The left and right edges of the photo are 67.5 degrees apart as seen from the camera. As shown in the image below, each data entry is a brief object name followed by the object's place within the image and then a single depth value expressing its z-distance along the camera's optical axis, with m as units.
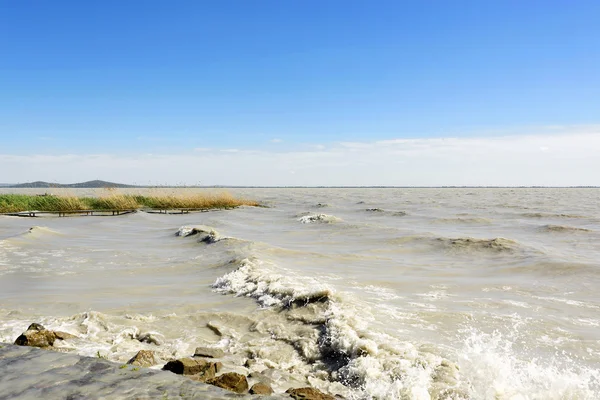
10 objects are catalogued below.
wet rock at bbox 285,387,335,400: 4.87
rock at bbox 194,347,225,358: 6.39
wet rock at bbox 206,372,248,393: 5.01
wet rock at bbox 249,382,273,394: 5.05
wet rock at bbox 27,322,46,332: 7.06
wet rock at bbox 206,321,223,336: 7.92
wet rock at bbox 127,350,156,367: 5.77
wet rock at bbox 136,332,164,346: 7.23
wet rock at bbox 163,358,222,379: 5.36
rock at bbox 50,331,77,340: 6.81
